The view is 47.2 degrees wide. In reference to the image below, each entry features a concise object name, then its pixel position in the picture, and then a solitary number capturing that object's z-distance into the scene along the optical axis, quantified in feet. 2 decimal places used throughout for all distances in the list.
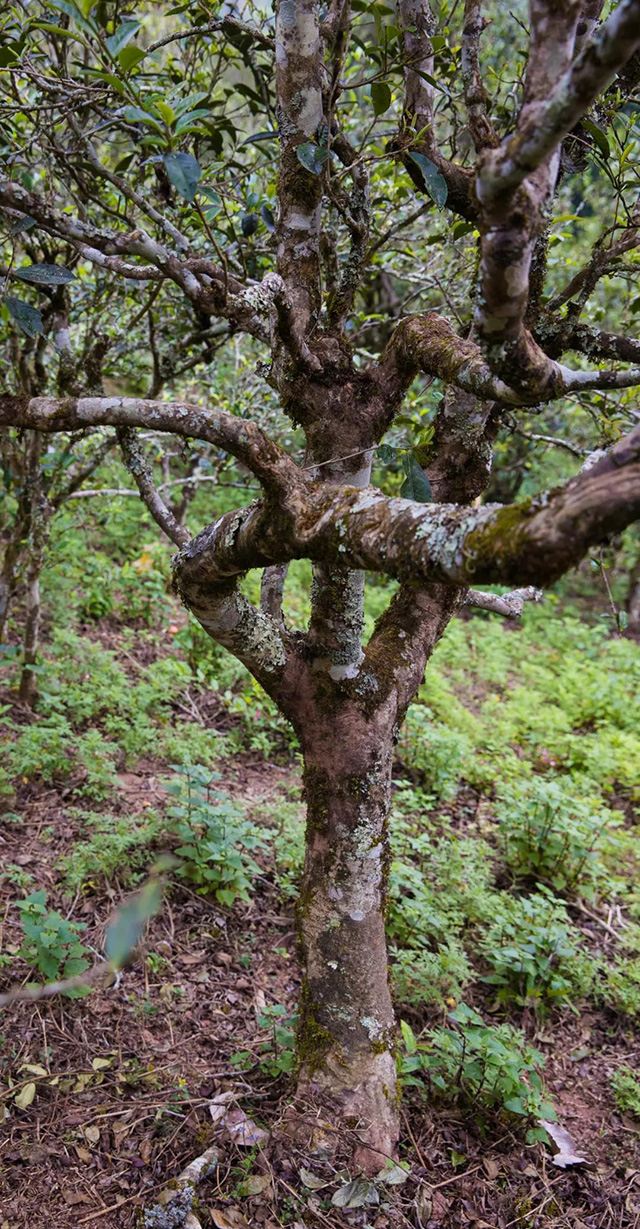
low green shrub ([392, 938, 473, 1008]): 8.89
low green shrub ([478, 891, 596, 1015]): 9.62
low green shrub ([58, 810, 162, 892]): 9.64
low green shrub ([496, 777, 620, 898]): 12.35
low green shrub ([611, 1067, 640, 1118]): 8.64
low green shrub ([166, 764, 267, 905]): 10.09
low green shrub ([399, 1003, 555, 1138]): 7.48
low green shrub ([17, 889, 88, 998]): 7.59
